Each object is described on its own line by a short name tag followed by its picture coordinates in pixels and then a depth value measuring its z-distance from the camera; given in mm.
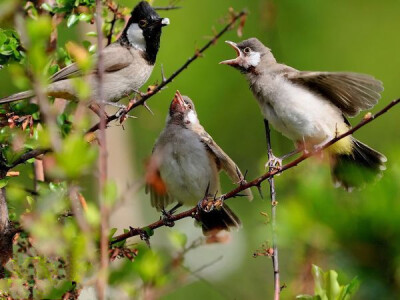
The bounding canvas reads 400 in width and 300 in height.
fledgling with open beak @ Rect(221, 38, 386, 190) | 6723
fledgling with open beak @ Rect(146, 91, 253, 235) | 7977
